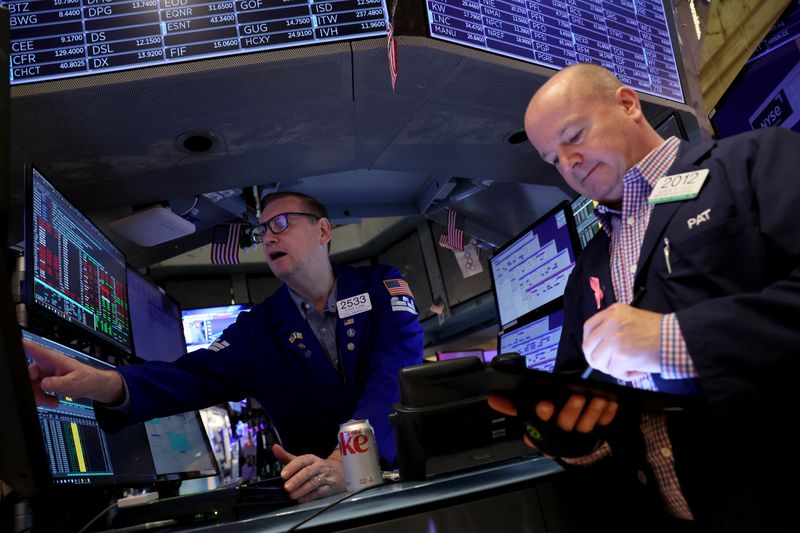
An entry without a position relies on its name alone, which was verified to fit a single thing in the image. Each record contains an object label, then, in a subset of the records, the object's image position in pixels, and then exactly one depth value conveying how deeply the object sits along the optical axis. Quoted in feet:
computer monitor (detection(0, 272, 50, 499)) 2.67
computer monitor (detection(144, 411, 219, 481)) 7.50
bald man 3.46
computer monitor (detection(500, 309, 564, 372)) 10.22
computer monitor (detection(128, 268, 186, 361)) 8.48
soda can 5.11
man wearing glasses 7.01
